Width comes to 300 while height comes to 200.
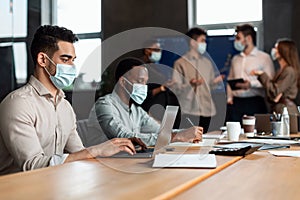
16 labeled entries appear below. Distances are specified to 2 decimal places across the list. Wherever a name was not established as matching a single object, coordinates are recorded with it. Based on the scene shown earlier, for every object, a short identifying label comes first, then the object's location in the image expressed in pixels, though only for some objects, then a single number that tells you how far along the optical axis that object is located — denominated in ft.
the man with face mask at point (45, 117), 5.54
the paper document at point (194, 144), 7.13
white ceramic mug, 8.39
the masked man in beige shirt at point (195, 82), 15.62
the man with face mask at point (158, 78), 15.55
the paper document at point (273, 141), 7.57
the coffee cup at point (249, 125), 9.42
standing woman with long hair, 14.85
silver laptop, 5.38
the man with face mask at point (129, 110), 7.88
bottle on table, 9.36
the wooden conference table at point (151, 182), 3.32
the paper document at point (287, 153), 5.81
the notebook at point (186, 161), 4.66
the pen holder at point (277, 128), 9.23
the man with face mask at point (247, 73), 15.90
